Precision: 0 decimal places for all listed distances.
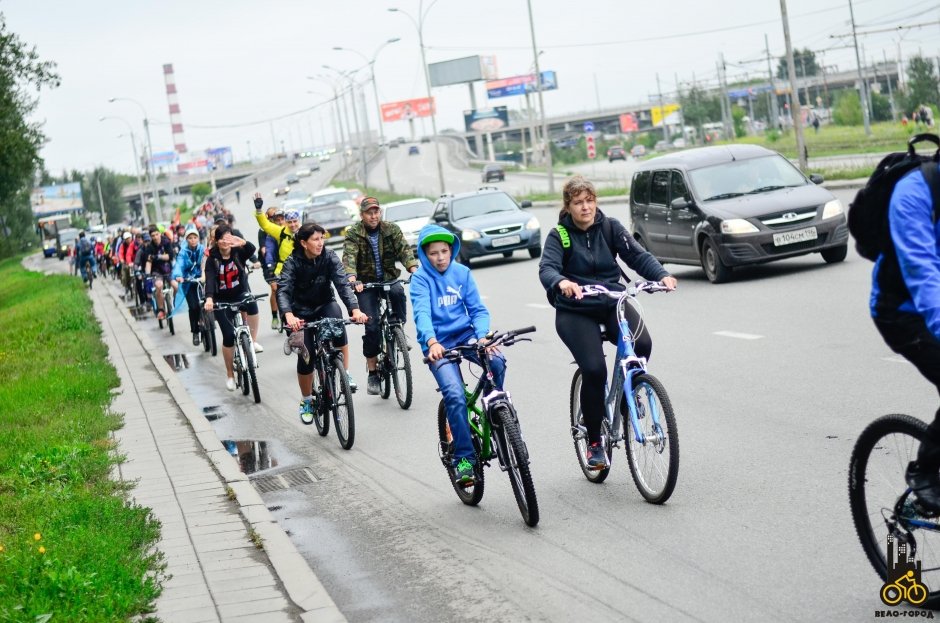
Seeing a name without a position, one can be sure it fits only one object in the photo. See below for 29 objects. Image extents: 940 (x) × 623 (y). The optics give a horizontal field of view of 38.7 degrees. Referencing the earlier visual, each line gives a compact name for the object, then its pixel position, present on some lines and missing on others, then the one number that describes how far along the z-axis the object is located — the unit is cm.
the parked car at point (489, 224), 2797
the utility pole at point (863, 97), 5947
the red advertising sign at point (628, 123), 17700
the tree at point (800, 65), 13088
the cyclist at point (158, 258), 2420
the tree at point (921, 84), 7462
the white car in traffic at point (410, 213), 3491
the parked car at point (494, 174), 9356
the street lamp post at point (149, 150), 8419
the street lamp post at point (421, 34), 6525
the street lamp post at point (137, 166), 10434
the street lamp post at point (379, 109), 8394
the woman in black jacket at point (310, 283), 1105
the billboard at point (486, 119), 17562
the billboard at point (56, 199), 15212
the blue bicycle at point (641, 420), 695
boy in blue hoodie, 771
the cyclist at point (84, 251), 4566
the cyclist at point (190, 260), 1806
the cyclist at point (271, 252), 1853
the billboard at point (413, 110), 19234
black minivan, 1794
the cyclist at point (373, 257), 1254
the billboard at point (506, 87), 18538
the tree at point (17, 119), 4266
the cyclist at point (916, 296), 450
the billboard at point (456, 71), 17150
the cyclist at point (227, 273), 1426
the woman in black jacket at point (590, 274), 752
